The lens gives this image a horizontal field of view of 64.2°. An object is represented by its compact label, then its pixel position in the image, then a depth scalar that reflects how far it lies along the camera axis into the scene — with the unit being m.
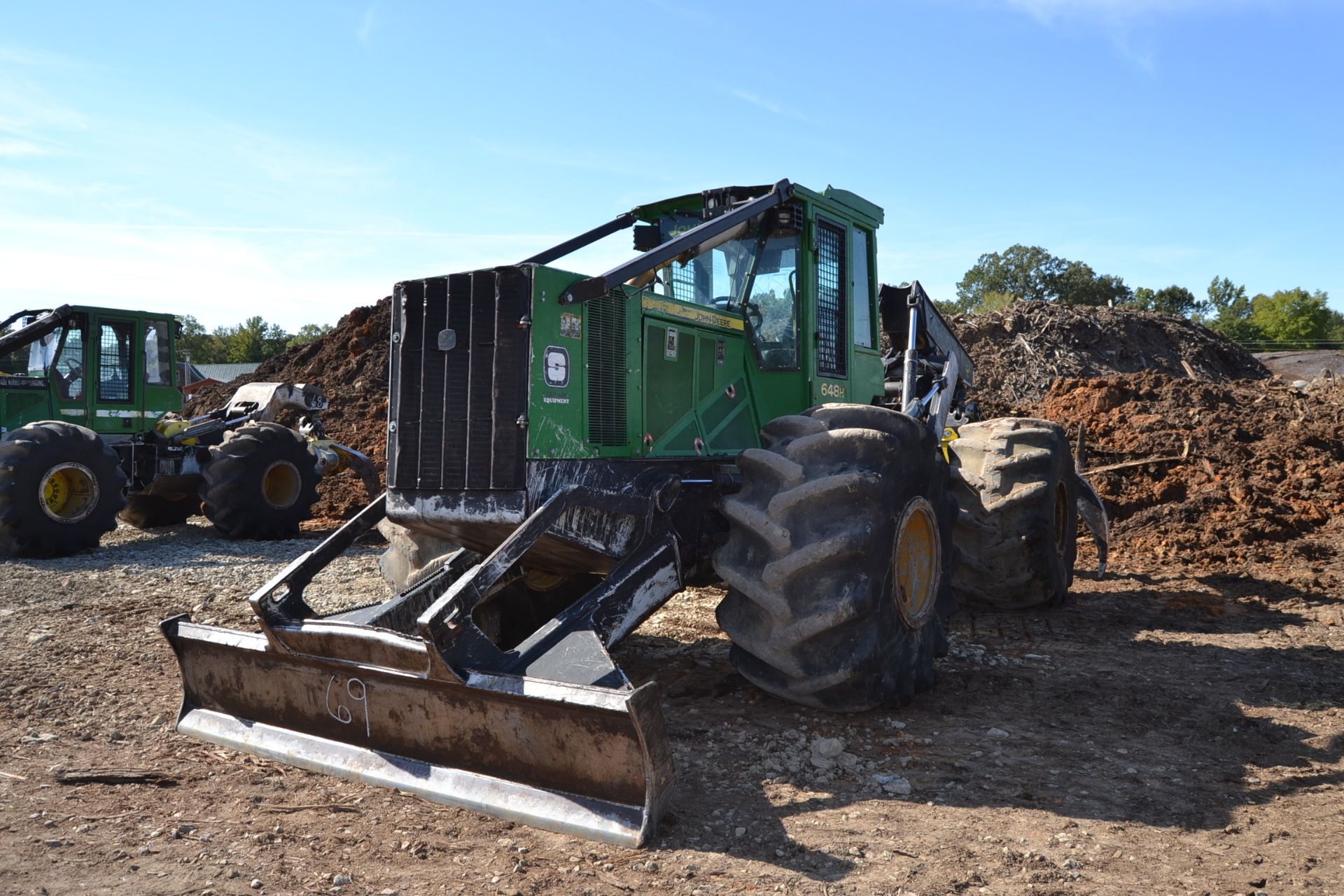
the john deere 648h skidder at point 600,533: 4.35
